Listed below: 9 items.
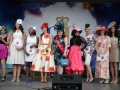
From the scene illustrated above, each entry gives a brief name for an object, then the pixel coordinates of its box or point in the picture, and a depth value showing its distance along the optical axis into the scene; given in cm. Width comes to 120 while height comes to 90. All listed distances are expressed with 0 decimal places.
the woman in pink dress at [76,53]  703
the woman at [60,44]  713
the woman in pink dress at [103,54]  734
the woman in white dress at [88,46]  735
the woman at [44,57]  721
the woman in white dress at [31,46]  730
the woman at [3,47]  739
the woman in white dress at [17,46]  728
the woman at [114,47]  745
